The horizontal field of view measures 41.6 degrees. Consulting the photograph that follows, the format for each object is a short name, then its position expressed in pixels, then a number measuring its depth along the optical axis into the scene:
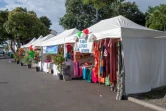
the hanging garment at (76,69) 12.80
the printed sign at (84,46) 10.11
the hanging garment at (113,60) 8.45
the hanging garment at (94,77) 11.10
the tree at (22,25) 33.34
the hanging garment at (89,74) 11.71
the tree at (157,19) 34.33
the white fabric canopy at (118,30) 7.90
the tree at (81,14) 35.03
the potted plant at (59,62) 13.11
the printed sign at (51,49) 15.51
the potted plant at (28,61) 22.36
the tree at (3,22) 39.69
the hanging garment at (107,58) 8.73
